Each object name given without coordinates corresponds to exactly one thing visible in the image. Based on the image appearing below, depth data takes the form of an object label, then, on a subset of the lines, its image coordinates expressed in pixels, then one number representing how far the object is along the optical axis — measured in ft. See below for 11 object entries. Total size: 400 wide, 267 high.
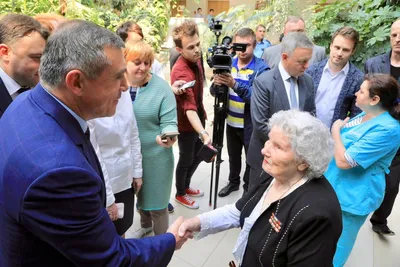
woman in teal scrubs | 5.55
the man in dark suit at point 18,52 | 4.73
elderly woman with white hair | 3.61
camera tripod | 7.48
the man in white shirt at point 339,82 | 7.79
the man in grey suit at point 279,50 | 10.42
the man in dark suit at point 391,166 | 8.10
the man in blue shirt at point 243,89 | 8.05
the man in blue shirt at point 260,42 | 15.25
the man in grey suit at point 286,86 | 6.54
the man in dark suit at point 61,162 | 2.38
